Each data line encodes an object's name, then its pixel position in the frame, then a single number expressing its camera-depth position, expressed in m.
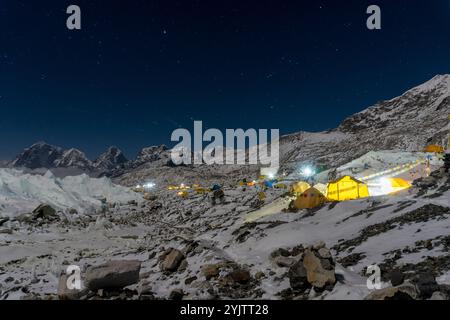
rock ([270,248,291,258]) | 17.06
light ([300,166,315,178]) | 82.21
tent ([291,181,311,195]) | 43.75
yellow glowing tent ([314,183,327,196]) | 39.90
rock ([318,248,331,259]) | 11.95
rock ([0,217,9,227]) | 39.48
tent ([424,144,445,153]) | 63.86
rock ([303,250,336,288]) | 11.09
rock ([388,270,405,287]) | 10.30
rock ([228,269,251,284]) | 13.73
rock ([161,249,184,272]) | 17.94
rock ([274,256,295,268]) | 14.68
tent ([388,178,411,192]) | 39.09
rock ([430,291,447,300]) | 8.65
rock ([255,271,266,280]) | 14.19
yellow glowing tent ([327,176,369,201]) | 36.16
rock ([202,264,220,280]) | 15.12
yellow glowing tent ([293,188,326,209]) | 34.12
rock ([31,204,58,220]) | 45.42
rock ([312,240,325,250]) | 12.98
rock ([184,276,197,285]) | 15.15
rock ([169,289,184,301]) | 12.67
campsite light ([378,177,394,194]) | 39.31
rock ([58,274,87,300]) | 13.13
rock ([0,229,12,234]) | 35.09
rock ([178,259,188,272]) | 17.81
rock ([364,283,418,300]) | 8.57
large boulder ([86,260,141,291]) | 13.52
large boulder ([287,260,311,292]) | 11.67
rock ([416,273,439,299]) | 8.94
